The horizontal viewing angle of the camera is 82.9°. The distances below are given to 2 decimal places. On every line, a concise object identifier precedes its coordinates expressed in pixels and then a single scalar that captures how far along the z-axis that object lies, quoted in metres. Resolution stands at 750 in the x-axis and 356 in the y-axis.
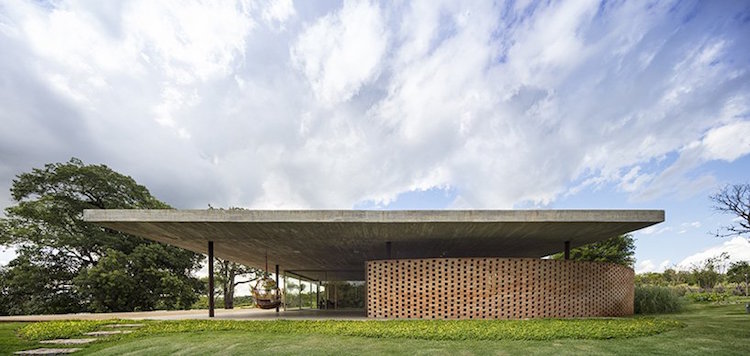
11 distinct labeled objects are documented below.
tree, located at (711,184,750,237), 17.67
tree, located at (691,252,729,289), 31.20
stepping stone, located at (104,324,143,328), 10.00
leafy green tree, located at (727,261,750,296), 27.10
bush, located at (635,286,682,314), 14.24
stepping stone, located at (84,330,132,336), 9.12
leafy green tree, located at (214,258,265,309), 28.28
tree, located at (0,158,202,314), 20.61
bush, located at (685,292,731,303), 18.70
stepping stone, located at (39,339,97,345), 8.26
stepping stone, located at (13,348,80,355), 7.32
